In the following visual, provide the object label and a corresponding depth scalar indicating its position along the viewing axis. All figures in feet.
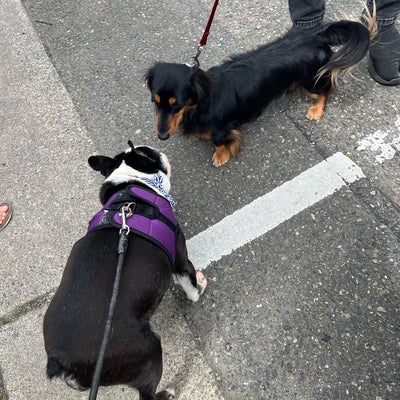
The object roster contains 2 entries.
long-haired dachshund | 3.31
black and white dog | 2.19
